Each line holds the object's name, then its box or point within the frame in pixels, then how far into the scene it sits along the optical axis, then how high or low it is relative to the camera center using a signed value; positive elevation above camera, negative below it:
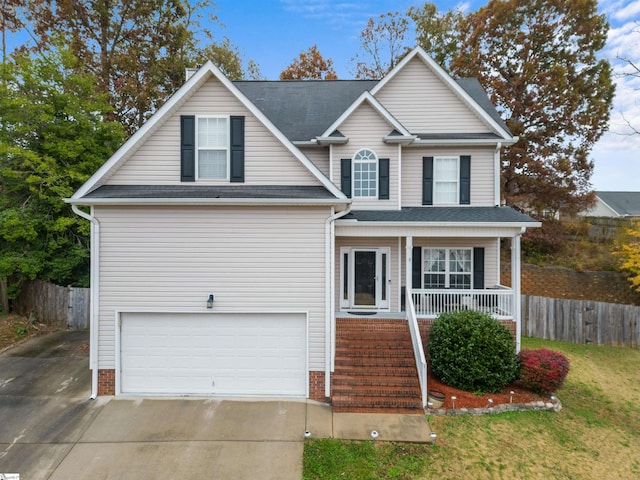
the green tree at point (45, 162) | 12.12 +3.03
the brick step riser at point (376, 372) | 7.95 -3.21
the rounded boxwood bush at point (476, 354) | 7.81 -2.73
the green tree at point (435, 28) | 22.03 +14.51
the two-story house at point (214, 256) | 7.86 -0.38
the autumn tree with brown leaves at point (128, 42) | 17.61 +11.26
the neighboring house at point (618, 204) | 33.06 +4.08
